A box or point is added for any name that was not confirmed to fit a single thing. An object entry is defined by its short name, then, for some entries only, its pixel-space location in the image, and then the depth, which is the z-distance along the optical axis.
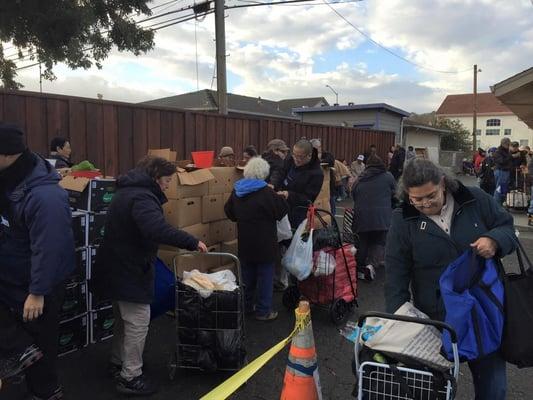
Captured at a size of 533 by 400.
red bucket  5.52
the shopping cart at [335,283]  4.60
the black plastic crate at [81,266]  3.60
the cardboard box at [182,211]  4.66
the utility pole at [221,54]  11.96
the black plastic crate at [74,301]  3.55
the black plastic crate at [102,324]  3.82
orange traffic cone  2.59
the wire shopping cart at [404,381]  1.92
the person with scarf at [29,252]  2.63
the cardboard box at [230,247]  5.47
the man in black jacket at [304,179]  5.39
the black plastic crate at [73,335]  3.59
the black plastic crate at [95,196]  3.73
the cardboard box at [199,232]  4.79
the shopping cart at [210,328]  3.45
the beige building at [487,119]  66.19
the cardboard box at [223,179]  5.23
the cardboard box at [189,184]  4.63
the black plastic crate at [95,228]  3.69
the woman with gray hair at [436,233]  2.26
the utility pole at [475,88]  37.22
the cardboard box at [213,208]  5.09
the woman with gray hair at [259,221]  4.50
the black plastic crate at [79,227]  3.58
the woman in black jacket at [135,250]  3.14
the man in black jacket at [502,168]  11.88
